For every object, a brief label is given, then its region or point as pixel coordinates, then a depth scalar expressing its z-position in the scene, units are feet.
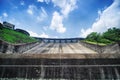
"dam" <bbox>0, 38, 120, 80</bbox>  17.01
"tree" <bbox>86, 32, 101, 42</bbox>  78.79
